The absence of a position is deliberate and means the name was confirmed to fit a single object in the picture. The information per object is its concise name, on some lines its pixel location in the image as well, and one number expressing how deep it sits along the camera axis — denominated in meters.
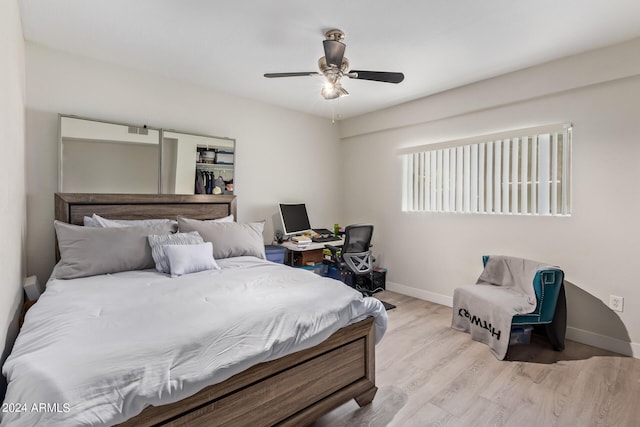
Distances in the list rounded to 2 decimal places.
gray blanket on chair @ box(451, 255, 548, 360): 2.53
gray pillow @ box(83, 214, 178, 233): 2.63
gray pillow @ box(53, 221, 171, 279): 2.21
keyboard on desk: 4.11
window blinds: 2.92
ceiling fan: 2.23
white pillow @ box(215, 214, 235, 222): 3.42
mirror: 2.76
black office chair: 3.59
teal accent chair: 2.54
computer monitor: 4.11
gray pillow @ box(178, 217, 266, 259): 2.82
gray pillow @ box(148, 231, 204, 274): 2.38
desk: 3.85
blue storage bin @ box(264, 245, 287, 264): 3.62
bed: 1.20
